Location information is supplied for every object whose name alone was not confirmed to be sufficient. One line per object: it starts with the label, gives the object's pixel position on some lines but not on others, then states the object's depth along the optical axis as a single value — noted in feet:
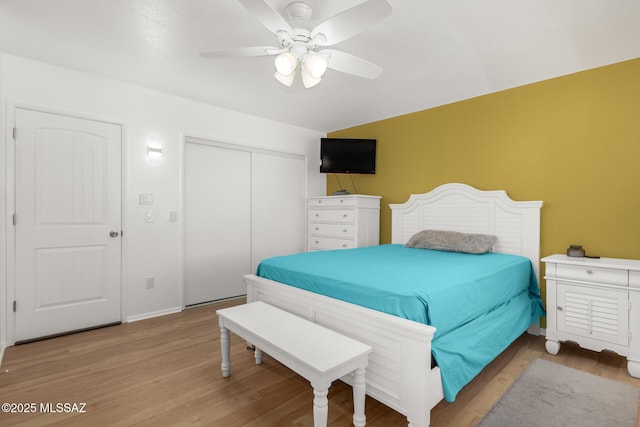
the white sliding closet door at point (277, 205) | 14.49
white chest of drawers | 13.42
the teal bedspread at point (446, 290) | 5.41
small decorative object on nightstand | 8.55
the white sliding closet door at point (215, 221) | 12.42
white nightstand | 7.25
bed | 4.98
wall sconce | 11.02
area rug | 5.53
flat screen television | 14.39
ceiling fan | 5.08
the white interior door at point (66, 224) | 8.93
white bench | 4.62
